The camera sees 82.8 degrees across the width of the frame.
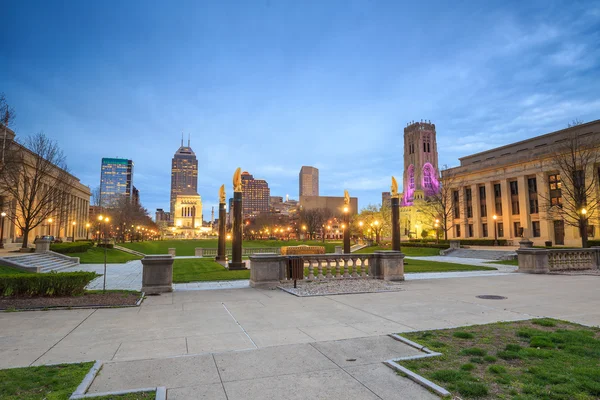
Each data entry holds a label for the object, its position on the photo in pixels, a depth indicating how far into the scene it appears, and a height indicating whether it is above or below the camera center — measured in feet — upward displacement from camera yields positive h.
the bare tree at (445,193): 211.29 +23.86
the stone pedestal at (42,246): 104.78 -4.44
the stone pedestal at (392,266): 54.85 -5.93
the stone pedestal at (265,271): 47.70 -5.75
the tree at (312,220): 351.05 +10.33
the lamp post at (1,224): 168.08 +4.05
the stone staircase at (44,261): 68.62 -7.63
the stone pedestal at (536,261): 67.51 -6.51
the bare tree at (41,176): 113.50 +18.61
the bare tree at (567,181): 145.81 +22.82
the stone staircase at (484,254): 118.57 -9.77
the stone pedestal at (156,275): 43.21 -5.63
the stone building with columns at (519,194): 169.58 +20.25
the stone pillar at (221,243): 101.01 -3.91
